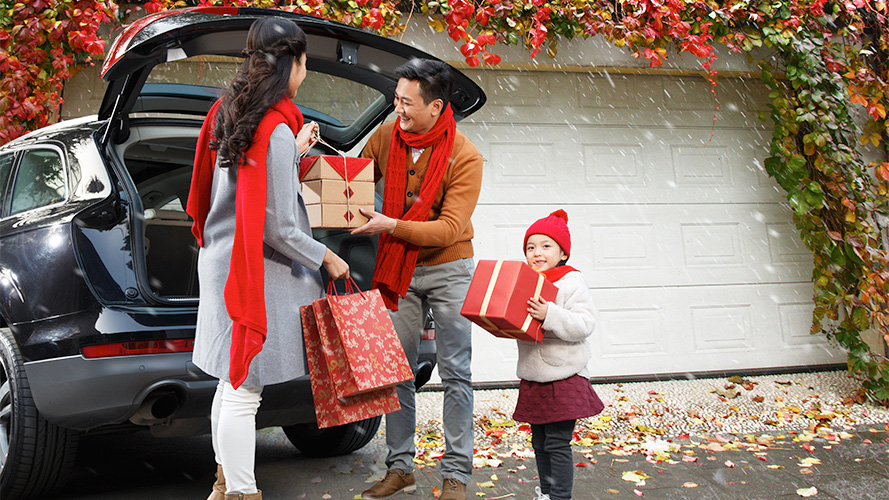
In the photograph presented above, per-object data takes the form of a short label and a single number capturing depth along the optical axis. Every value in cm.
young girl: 220
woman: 186
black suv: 210
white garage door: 501
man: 253
